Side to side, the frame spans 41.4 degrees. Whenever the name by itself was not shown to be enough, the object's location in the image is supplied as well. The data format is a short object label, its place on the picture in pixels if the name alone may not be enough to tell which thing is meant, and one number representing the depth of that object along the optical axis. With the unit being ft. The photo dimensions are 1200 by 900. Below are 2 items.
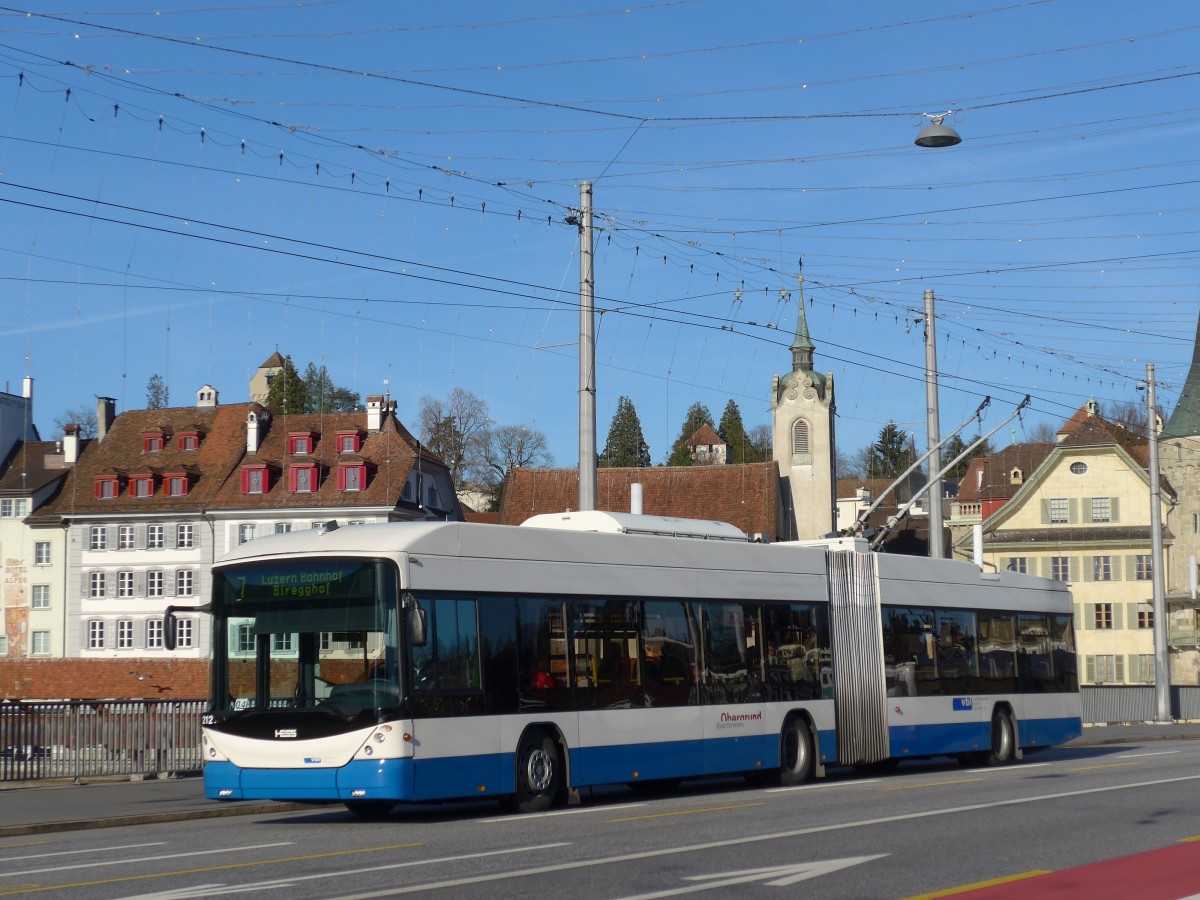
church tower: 325.83
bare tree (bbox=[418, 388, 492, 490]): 331.57
